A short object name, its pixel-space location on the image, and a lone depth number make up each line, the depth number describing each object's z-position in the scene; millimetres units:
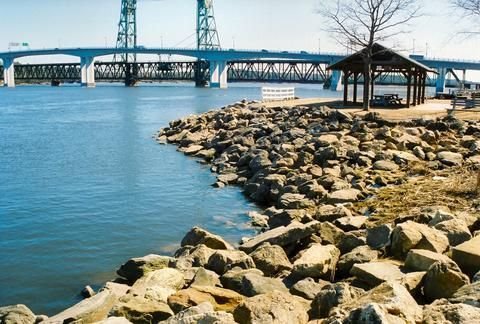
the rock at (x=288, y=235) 8867
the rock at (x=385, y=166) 15314
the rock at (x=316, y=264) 7230
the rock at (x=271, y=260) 7836
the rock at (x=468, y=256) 6145
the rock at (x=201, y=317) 5047
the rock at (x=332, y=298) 5636
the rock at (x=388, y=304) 4629
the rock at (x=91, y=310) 6461
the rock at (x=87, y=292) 8664
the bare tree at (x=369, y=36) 28156
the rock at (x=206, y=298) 6215
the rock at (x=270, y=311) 5203
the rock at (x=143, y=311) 6055
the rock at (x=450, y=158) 15188
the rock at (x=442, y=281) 5578
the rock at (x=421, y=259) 6359
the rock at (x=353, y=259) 7345
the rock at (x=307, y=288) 6523
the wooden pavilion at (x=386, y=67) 28766
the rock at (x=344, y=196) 12211
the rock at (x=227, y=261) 7781
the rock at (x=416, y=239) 7000
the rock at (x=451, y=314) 4449
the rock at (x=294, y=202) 12848
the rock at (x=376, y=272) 6222
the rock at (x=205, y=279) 7048
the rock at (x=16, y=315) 7125
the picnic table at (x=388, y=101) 31281
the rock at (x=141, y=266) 8844
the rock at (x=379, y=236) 7768
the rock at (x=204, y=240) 9422
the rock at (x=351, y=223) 9508
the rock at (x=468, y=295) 4902
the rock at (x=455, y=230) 7332
